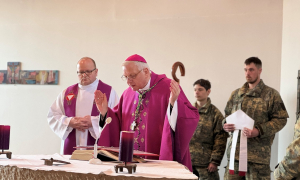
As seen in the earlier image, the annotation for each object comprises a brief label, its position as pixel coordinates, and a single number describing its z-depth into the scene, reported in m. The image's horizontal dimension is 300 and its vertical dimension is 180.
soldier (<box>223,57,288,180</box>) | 4.90
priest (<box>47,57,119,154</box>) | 5.09
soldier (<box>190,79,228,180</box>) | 5.42
